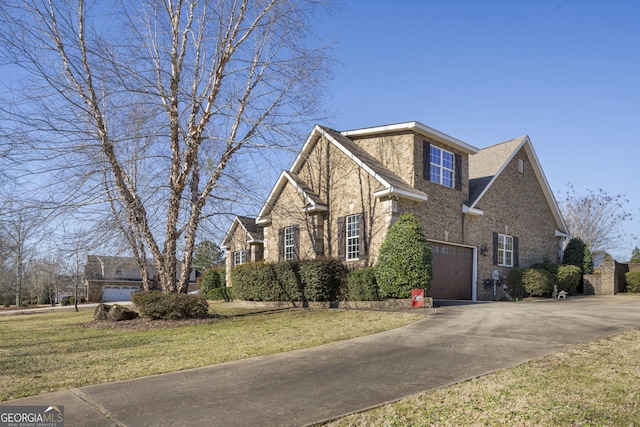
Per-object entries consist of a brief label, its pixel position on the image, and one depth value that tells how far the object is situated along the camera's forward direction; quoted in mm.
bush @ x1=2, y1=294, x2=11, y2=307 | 49175
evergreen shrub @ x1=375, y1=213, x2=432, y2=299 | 15312
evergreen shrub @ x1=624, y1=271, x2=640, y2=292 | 24047
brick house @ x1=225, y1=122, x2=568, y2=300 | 18453
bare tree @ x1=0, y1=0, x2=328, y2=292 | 13297
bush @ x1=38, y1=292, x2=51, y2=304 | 53406
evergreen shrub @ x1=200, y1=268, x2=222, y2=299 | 31312
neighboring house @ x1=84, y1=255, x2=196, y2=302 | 53562
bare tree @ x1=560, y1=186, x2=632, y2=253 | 41719
